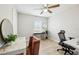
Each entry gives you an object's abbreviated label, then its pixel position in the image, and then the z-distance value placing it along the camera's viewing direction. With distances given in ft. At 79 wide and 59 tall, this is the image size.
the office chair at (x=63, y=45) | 4.80
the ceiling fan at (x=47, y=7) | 4.62
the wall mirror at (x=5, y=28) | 4.92
